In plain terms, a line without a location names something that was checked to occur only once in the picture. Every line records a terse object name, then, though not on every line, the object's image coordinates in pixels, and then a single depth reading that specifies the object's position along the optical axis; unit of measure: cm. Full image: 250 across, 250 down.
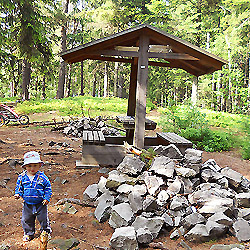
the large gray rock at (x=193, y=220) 376
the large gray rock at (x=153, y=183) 436
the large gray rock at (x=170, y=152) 552
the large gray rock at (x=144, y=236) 345
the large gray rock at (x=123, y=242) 327
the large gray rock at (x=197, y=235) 358
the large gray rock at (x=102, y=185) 476
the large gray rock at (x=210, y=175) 490
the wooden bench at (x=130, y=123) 694
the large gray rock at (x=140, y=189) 432
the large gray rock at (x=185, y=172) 479
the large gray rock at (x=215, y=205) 389
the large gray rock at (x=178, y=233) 369
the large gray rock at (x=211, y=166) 524
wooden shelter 617
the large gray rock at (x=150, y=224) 368
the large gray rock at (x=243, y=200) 449
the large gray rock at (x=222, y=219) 370
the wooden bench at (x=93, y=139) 670
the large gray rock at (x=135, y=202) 408
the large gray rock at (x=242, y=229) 364
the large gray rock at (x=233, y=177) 499
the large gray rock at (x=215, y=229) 359
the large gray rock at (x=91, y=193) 478
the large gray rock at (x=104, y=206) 410
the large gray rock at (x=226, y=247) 337
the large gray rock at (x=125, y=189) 441
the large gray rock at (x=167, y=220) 385
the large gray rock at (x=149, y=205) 403
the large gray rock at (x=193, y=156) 509
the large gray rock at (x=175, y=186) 446
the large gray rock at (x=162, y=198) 419
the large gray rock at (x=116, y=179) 463
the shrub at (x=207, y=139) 1006
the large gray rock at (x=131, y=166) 495
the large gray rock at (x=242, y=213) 406
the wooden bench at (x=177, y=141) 660
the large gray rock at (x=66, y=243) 327
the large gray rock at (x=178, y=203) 409
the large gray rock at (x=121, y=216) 379
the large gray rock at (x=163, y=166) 471
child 320
